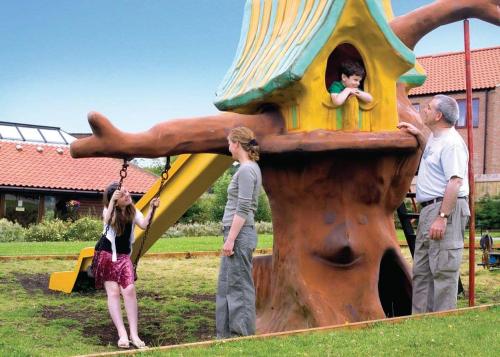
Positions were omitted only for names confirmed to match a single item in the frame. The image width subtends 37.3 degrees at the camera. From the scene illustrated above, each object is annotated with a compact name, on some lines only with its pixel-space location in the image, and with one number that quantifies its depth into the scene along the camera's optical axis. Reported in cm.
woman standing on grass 568
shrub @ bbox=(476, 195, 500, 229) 2772
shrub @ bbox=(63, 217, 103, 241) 2377
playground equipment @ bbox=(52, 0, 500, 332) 636
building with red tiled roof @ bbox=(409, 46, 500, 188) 3272
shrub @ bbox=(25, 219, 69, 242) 2364
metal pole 702
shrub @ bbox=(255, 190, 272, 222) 3098
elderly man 633
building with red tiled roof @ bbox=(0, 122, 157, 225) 2816
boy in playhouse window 650
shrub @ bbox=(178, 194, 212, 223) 3102
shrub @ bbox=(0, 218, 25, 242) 2316
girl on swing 603
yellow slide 845
